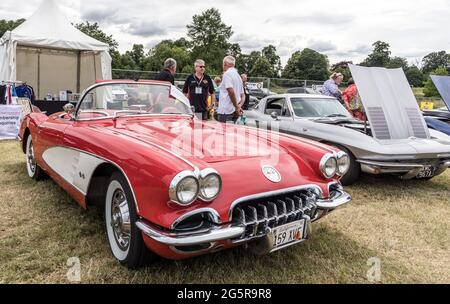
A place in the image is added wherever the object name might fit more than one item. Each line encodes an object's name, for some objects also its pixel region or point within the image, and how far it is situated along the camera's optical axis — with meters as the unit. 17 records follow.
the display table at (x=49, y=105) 10.08
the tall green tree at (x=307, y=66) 65.31
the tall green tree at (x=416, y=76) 39.56
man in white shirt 5.89
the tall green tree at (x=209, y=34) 65.56
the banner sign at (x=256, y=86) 20.36
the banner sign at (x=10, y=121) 8.04
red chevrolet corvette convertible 2.12
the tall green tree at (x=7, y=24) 54.09
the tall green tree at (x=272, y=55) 87.19
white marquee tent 9.70
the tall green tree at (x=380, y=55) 51.07
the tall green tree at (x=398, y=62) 47.41
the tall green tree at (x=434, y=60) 64.00
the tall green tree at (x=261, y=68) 75.56
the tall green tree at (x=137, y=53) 73.29
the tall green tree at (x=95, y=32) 51.12
